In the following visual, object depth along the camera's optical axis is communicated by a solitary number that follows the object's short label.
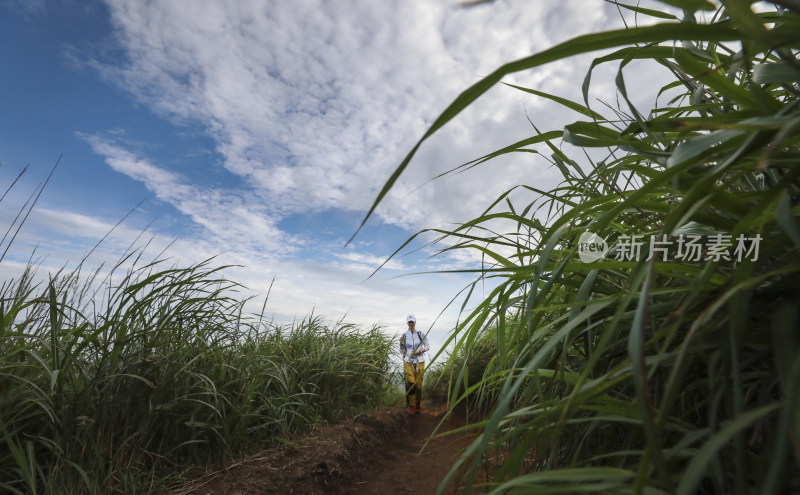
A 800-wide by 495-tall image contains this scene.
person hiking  7.52
